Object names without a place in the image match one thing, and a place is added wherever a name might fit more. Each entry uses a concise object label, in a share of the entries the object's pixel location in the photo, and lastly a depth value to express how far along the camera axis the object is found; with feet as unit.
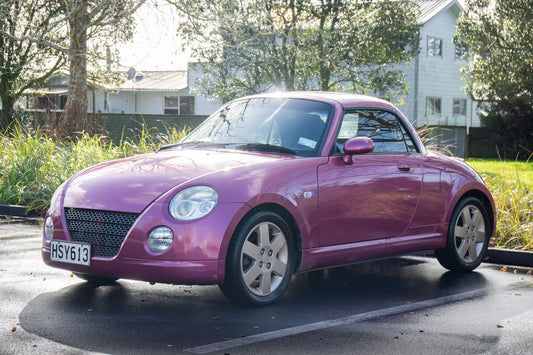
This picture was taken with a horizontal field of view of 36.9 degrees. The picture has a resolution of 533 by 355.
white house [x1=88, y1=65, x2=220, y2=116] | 172.04
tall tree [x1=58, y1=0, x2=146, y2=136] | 55.77
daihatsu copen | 18.78
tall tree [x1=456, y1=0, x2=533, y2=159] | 103.71
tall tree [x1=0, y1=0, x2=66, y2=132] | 80.28
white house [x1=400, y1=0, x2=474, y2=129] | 132.05
